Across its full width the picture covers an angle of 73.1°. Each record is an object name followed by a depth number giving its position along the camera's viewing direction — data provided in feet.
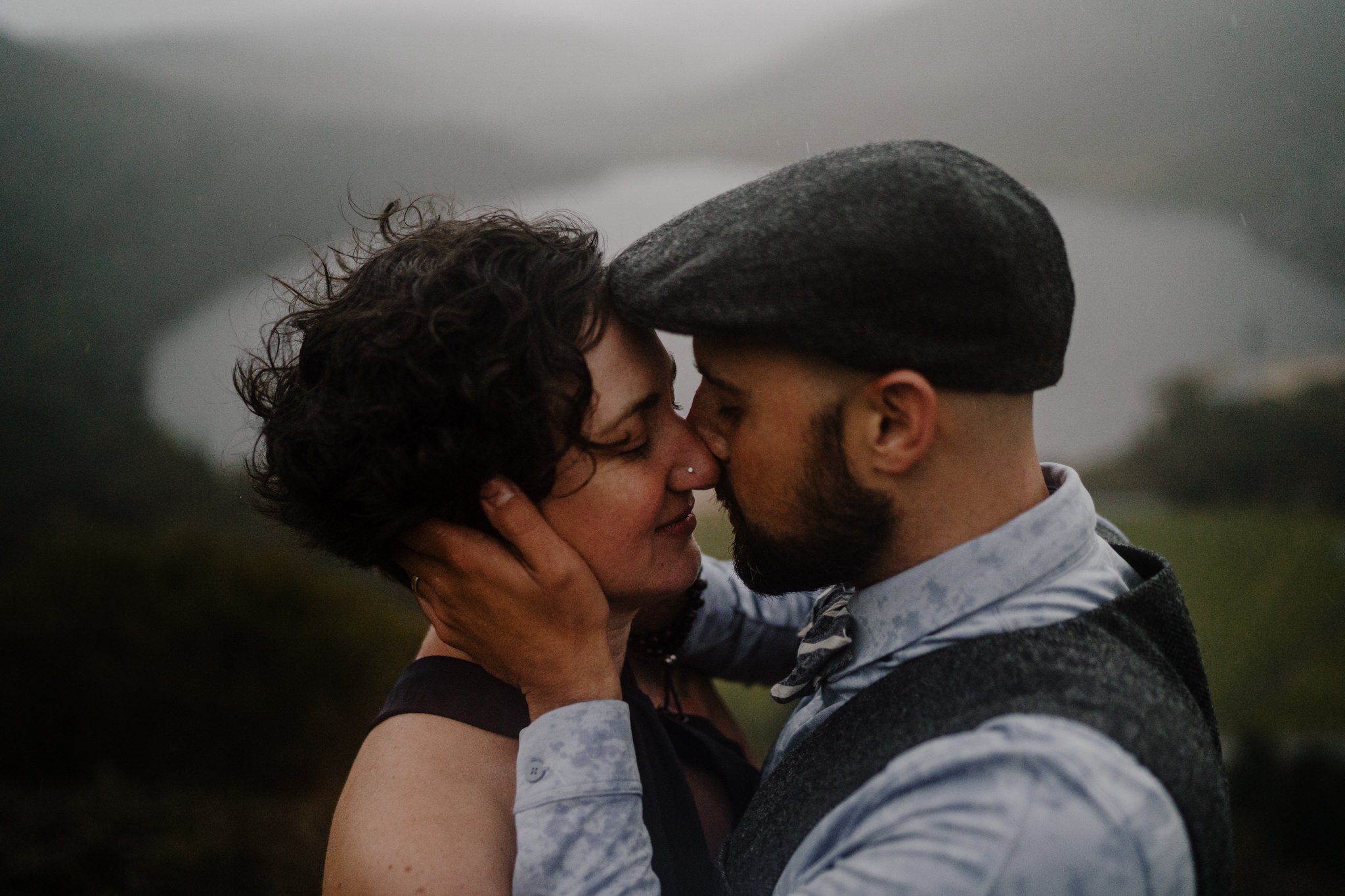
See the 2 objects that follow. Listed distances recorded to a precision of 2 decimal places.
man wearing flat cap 3.60
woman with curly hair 4.97
